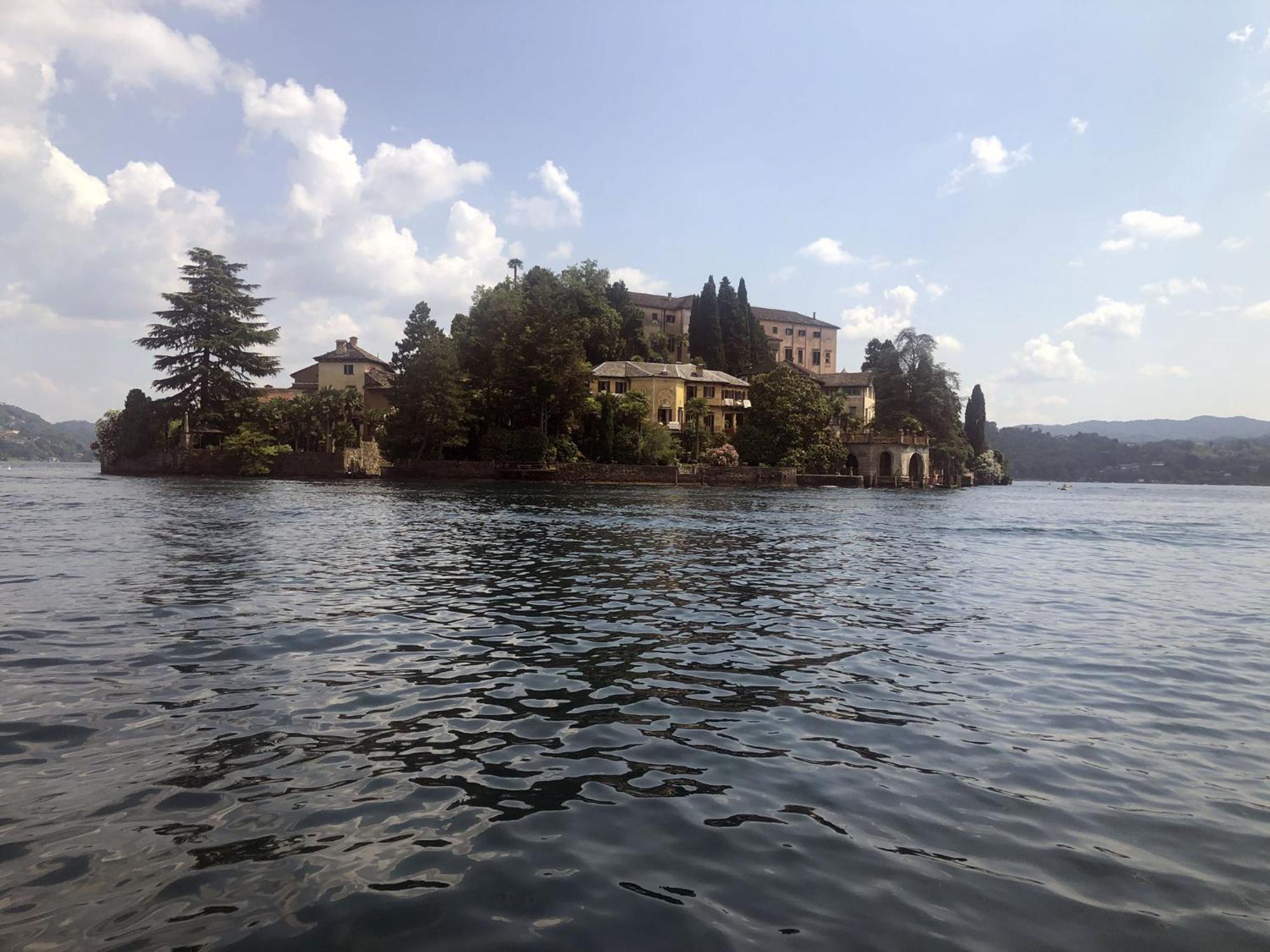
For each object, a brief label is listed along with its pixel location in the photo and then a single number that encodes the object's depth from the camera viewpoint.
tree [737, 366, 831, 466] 98.12
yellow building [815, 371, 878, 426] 126.25
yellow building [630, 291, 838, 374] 140.38
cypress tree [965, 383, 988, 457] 151.00
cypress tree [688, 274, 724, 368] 126.56
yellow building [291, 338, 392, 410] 102.75
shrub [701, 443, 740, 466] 96.62
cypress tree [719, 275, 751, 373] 128.00
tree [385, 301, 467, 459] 81.62
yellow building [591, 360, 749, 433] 105.31
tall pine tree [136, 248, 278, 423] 79.88
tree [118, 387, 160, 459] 86.00
